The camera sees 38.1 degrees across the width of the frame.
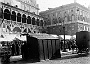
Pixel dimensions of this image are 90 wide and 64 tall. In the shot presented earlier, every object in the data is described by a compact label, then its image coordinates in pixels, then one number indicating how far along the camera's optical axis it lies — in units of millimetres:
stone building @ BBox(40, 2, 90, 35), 38469
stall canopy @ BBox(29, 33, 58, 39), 12541
